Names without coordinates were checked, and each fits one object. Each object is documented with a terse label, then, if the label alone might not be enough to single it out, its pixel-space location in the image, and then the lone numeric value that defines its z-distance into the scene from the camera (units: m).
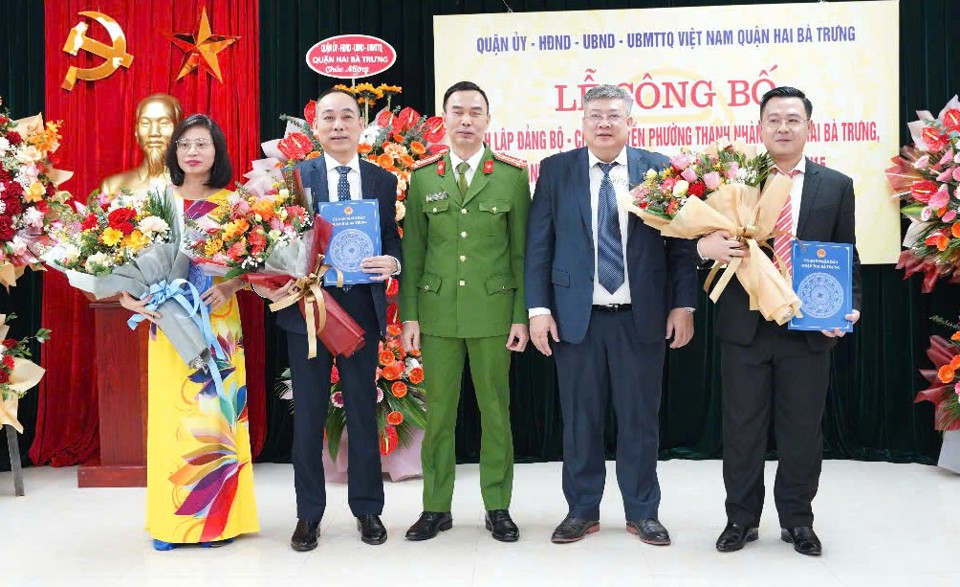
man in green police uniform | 3.46
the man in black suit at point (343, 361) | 3.41
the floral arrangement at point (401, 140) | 4.49
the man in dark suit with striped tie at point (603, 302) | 3.41
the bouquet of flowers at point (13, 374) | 4.46
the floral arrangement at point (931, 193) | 4.37
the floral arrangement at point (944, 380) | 4.54
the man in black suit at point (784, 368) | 3.23
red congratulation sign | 4.84
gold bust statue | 4.81
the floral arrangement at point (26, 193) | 4.30
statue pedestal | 4.57
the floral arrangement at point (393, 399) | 4.56
